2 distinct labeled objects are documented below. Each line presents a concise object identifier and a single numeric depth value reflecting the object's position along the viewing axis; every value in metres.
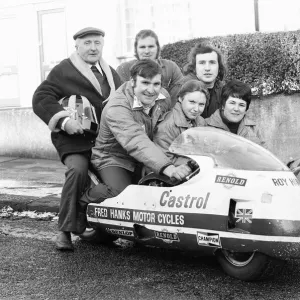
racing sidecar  4.11
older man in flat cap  5.37
